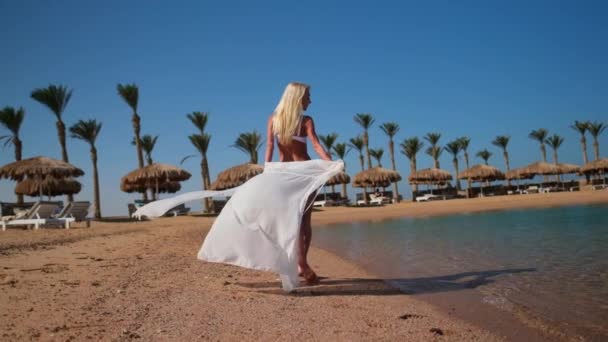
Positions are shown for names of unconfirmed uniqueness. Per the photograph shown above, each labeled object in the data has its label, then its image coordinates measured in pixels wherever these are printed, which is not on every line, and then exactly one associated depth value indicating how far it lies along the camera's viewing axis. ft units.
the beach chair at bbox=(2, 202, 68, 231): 47.65
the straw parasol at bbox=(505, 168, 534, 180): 152.05
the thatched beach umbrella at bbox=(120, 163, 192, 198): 82.53
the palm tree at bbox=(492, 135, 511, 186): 193.32
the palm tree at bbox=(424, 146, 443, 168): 182.60
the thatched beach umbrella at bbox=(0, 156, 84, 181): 61.11
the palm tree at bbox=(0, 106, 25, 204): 94.06
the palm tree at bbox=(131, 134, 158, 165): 128.47
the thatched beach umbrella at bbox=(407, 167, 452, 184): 135.23
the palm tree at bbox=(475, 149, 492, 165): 217.56
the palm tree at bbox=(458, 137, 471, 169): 189.37
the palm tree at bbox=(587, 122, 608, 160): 171.57
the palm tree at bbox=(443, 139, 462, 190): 188.34
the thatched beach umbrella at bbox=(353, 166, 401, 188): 120.06
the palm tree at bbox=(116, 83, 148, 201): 99.81
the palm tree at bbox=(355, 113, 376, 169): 152.66
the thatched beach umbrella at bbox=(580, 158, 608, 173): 136.63
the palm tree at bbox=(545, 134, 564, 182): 191.26
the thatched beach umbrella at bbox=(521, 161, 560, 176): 147.54
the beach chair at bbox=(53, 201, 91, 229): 51.19
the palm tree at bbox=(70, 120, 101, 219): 95.50
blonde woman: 13.55
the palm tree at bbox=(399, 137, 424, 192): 167.73
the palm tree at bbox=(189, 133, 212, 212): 112.68
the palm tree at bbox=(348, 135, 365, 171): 172.96
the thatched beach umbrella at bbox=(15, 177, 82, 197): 86.43
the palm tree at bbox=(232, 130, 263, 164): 126.31
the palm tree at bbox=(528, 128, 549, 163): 190.70
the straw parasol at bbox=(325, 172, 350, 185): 107.22
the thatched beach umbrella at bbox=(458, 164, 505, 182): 139.85
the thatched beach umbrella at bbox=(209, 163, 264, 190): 88.12
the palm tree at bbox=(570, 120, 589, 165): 175.74
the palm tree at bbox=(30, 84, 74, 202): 89.35
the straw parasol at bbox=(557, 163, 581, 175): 149.79
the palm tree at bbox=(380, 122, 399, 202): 159.01
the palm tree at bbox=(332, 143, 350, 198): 168.18
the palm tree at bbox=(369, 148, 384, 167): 190.49
